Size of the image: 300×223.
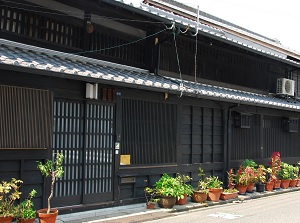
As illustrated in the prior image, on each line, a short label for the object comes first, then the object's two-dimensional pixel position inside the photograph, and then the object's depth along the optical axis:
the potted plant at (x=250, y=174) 15.30
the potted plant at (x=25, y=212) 8.38
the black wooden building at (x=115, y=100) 9.43
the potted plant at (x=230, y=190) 13.95
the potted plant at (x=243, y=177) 15.09
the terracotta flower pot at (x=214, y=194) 13.41
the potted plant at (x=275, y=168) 16.84
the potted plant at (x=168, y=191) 11.71
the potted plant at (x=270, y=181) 16.65
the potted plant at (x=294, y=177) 18.17
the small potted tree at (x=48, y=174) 8.50
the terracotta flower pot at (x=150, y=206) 11.62
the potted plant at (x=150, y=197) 11.64
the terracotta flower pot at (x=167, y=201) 11.71
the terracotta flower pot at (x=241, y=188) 15.29
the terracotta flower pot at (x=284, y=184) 17.64
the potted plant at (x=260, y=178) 15.80
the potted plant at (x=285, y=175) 17.62
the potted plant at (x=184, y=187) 12.34
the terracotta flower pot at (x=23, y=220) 8.37
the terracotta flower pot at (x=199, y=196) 13.05
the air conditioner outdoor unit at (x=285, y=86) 20.28
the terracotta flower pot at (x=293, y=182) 18.17
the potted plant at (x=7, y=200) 8.03
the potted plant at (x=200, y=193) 13.05
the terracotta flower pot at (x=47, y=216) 8.48
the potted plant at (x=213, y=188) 13.43
